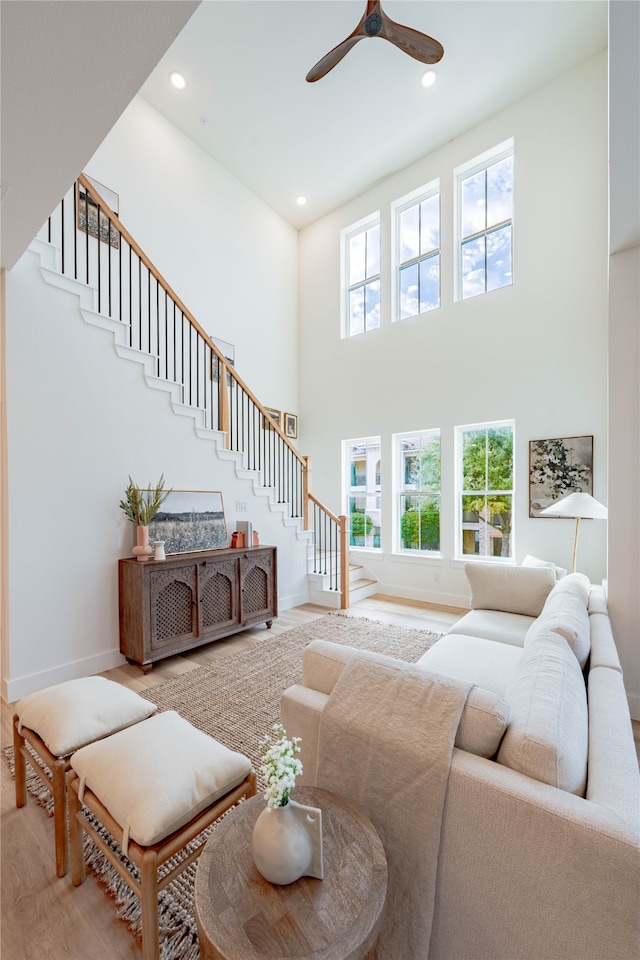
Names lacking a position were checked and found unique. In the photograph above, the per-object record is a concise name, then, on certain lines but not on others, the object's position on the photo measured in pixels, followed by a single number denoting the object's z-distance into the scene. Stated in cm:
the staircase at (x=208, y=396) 355
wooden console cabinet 330
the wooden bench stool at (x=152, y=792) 115
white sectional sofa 86
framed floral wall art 439
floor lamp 348
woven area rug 141
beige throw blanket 108
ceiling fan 296
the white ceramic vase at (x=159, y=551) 348
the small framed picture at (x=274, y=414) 673
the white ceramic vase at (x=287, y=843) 91
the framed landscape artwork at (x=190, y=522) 375
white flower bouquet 96
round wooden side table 80
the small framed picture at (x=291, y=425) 706
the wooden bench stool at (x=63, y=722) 154
